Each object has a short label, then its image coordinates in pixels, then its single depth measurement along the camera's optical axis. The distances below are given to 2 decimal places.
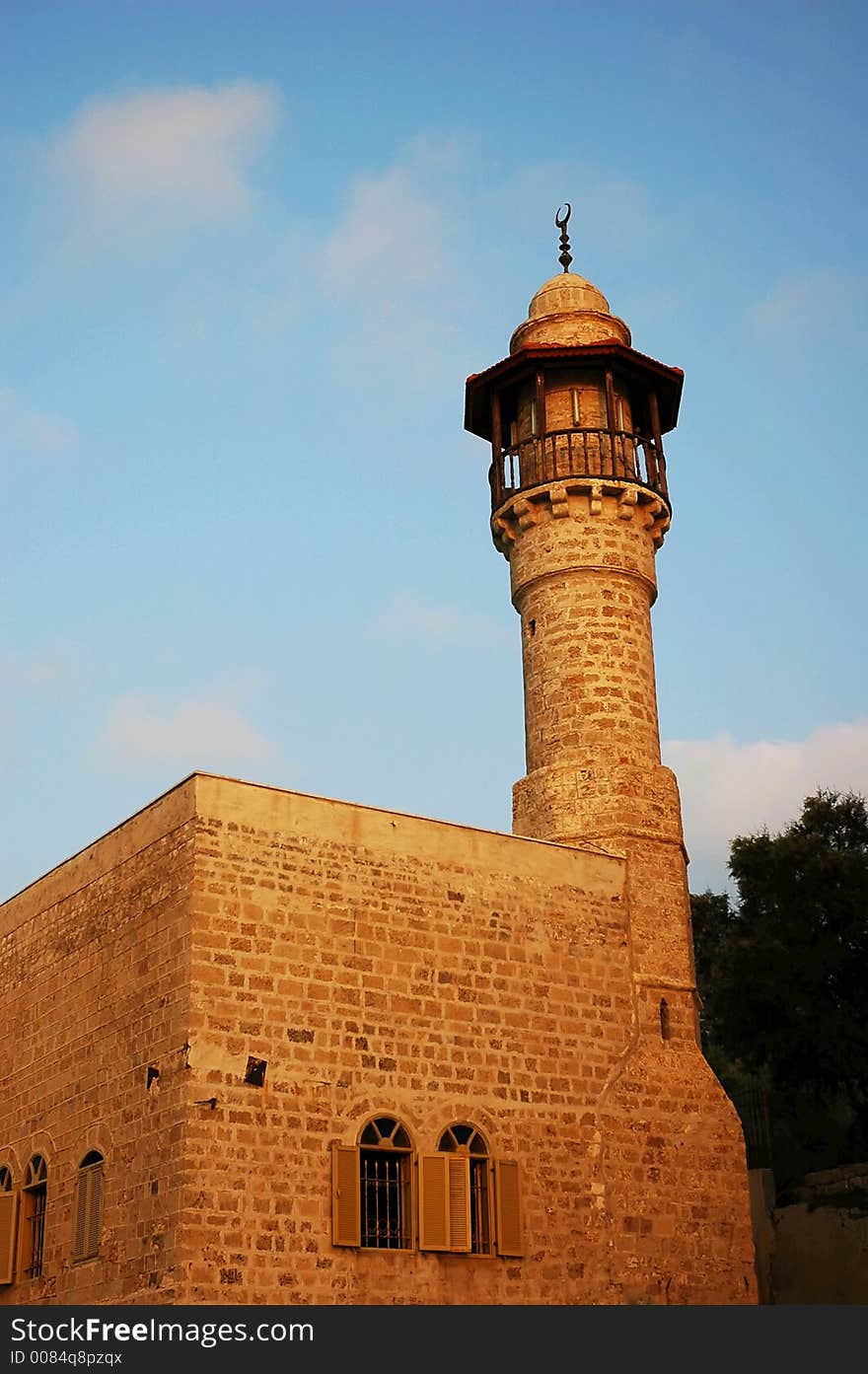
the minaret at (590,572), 20.27
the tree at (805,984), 27.17
